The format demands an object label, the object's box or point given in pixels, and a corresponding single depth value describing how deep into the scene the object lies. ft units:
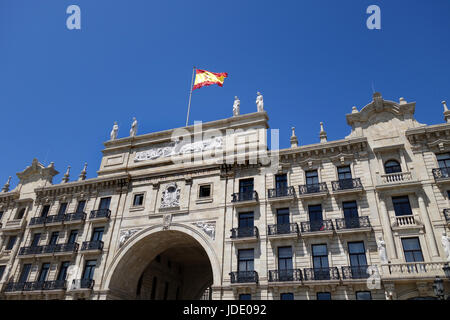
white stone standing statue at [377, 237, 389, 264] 72.90
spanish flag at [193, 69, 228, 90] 114.01
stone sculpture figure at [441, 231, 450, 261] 68.72
